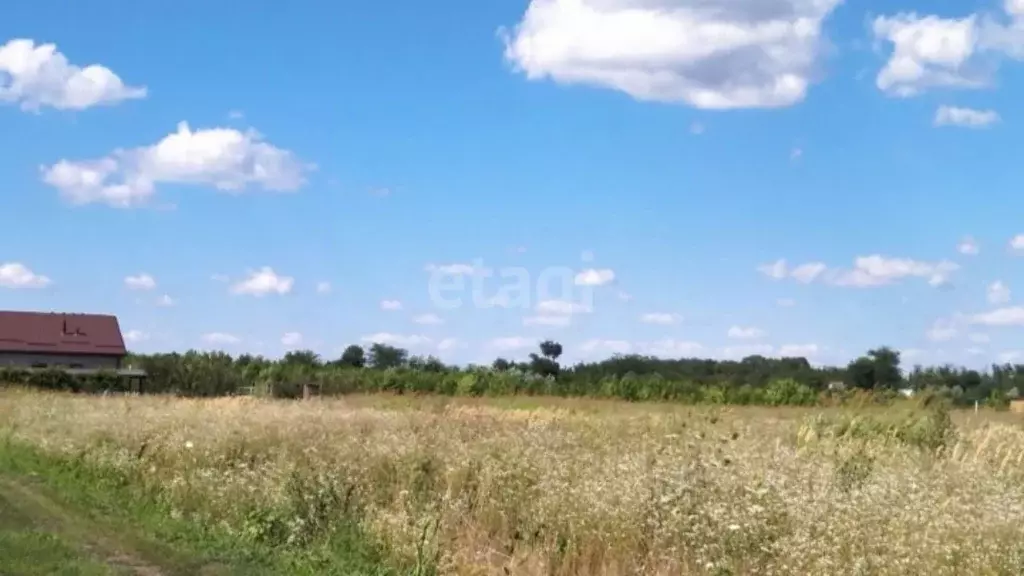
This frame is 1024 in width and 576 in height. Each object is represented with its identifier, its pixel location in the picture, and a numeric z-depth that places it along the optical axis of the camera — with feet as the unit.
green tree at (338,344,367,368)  311.47
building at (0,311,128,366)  241.76
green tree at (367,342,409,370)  304.28
